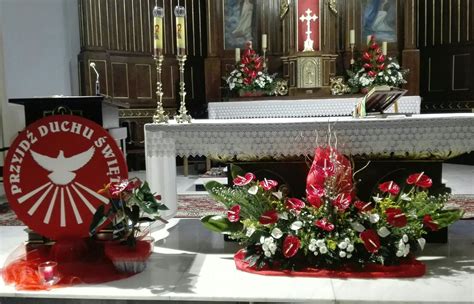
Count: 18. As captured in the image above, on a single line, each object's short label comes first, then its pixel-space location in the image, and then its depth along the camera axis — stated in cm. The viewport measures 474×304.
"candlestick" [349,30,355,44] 764
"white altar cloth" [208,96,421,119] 710
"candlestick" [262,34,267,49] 766
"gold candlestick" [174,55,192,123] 357
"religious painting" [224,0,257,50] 801
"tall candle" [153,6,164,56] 342
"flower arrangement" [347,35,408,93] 723
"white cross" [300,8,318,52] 755
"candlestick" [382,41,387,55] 739
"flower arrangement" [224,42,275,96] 738
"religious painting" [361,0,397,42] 787
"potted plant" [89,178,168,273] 285
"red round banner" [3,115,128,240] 296
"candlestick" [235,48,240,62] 749
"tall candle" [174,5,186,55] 350
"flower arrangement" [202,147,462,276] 283
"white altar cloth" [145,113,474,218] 311
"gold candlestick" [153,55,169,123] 351
